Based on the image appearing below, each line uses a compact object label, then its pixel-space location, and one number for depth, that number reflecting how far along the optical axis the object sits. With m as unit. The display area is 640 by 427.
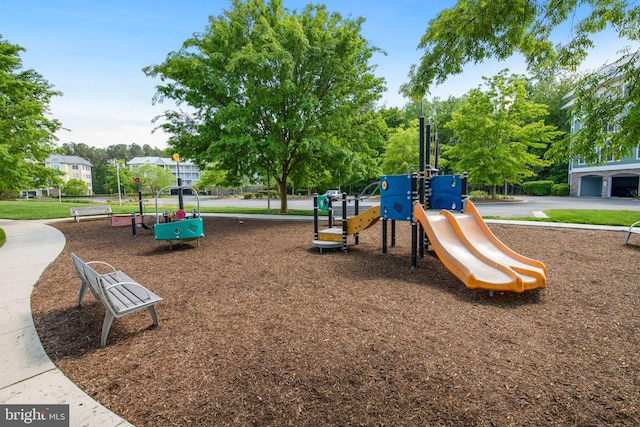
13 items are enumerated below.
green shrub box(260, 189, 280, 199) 46.28
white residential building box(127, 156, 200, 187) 99.88
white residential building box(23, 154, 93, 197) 76.31
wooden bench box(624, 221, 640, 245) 8.24
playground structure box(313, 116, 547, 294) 4.85
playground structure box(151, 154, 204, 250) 8.45
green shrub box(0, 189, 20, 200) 43.97
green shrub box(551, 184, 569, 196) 35.47
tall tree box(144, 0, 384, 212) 12.73
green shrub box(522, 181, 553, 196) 37.62
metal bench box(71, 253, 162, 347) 3.29
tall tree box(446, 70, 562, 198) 23.69
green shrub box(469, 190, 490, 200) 29.22
